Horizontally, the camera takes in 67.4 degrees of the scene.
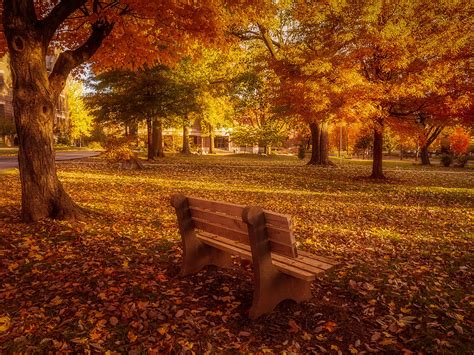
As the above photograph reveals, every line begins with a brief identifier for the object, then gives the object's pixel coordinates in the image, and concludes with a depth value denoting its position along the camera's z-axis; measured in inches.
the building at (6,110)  1513.3
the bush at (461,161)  1219.2
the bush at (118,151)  740.0
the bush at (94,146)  1844.2
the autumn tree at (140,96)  882.8
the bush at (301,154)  1581.6
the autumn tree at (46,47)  250.7
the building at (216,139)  2659.9
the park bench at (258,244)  133.5
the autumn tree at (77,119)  2263.8
